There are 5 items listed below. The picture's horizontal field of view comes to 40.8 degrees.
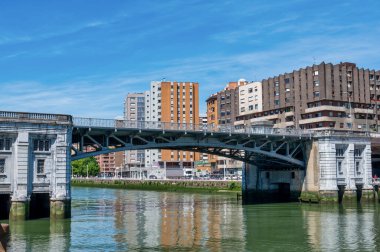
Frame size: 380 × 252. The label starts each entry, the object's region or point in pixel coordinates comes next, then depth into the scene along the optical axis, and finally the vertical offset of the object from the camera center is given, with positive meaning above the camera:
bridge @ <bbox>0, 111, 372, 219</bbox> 47.34 +1.66
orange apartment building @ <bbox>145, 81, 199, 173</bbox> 176.38 +21.04
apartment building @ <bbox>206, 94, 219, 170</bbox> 163.12 +17.64
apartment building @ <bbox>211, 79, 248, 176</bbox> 150.62 +16.90
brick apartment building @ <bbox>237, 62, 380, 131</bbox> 118.31 +16.57
